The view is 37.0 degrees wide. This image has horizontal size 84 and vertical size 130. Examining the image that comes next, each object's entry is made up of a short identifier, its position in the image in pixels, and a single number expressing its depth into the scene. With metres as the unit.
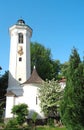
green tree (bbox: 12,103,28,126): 14.72
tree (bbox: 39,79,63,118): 15.78
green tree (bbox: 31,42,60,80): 24.67
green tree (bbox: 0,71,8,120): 21.05
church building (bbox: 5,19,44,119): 20.92
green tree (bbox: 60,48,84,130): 7.52
